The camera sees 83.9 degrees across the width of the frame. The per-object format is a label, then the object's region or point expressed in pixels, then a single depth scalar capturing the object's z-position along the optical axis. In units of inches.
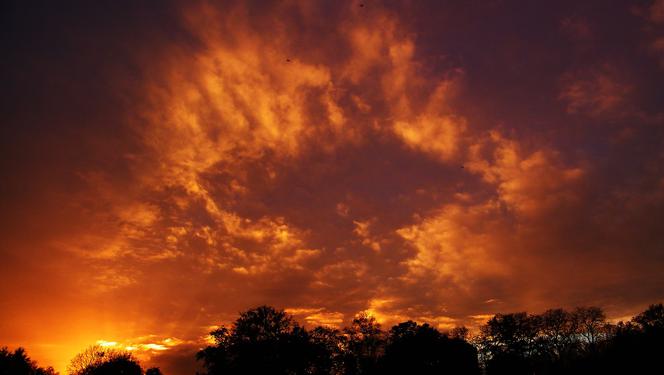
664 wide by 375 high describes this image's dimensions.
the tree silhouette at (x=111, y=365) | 3095.5
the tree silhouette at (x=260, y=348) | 2490.2
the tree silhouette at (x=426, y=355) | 2741.1
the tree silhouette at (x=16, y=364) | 2566.4
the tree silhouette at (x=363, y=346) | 3245.6
